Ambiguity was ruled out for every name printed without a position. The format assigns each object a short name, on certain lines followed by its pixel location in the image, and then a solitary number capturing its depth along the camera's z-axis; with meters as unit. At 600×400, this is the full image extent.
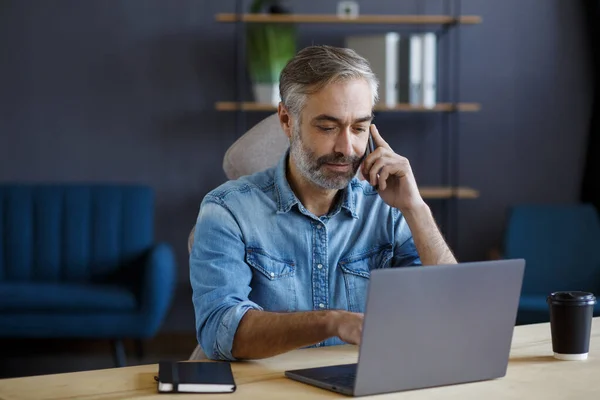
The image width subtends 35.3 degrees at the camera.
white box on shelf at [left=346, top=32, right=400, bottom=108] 4.38
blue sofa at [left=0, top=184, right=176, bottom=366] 4.46
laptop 1.32
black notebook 1.38
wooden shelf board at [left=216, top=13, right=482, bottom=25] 4.48
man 1.92
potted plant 4.51
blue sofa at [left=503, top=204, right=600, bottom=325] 4.23
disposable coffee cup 1.67
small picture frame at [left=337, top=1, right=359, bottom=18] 4.65
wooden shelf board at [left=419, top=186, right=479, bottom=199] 4.52
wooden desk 1.38
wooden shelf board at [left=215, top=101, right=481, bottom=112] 4.42
